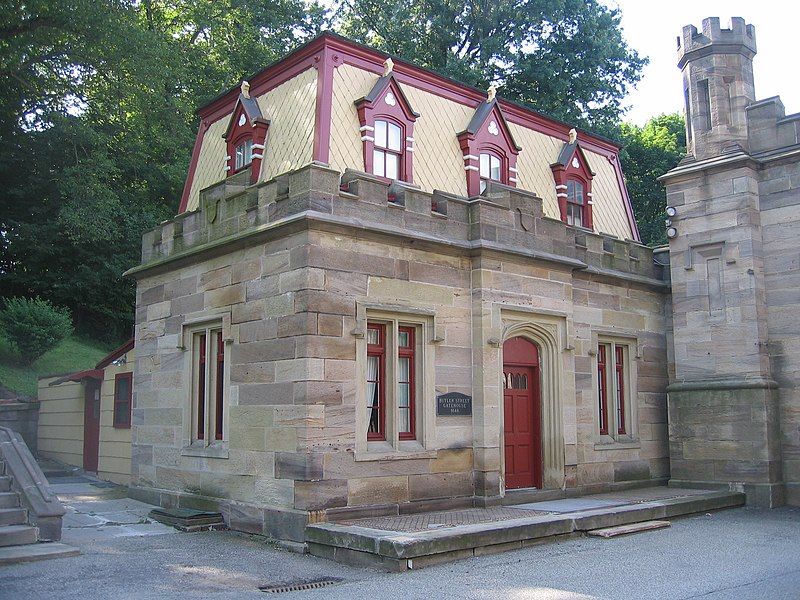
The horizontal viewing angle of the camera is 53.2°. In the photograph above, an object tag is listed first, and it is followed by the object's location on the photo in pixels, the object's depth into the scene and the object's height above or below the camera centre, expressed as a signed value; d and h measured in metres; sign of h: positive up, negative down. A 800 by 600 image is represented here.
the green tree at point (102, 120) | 24.53 +9.59
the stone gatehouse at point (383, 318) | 11.74 +1.45
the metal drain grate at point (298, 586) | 8.89 -2.04
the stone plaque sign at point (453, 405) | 12.83 -0.04
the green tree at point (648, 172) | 31.80 +9.34
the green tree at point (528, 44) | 29.36 +13.32
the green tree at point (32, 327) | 24.48 +2.43
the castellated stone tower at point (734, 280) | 15.45 +2.40
